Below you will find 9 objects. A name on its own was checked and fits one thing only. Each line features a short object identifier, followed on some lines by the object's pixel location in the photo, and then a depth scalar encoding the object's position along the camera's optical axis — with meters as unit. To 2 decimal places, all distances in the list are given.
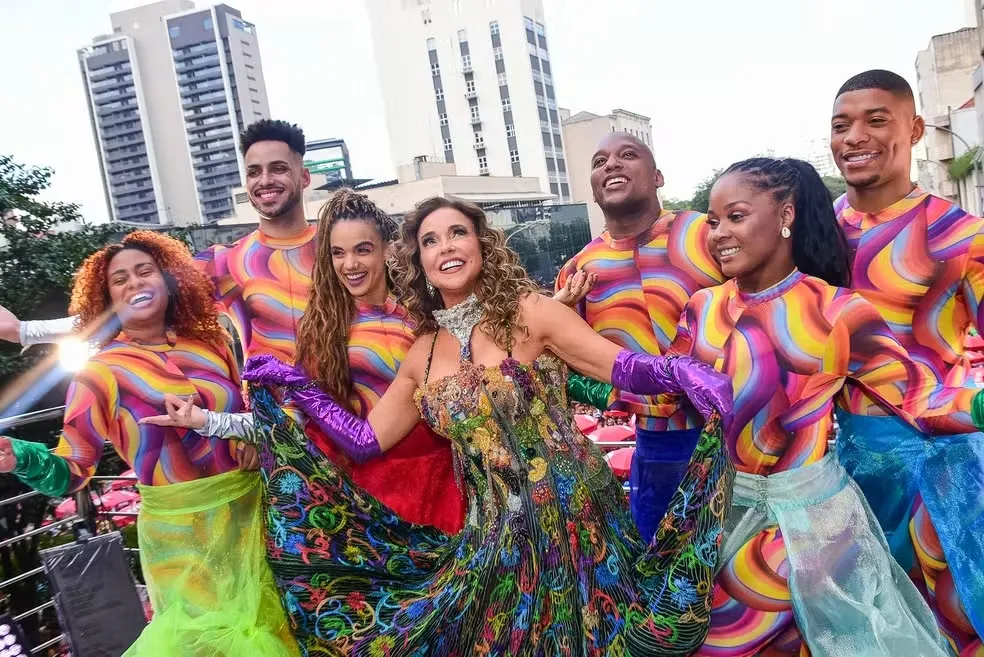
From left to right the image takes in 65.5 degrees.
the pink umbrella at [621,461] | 5.29
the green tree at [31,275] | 5.91
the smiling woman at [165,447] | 2.55
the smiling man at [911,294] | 2.23
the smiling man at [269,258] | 3.05
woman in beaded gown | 2.05
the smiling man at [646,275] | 2.71
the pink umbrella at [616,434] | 6.26
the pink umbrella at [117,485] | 7.18
